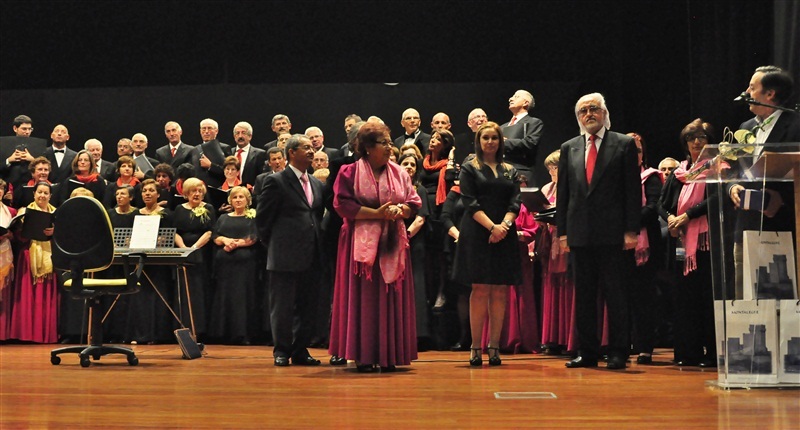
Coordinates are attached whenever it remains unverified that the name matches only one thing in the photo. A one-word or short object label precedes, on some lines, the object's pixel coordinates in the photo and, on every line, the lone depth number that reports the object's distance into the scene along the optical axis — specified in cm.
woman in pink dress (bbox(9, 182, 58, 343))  830
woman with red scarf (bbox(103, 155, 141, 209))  843
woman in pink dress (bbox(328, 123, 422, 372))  550
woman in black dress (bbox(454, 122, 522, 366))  586
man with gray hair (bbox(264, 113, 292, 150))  930
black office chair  587
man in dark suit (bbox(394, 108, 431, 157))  834
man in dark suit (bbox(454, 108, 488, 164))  770
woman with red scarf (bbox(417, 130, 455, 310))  736
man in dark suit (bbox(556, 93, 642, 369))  564
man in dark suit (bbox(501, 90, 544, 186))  727
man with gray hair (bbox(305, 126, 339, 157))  859
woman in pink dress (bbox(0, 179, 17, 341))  815
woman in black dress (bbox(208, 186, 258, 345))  803
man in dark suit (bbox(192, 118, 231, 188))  900
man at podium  452
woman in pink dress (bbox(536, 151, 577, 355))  668
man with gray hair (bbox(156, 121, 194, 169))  961
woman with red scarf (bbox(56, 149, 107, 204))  843
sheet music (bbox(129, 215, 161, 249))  663
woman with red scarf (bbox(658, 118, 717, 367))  573
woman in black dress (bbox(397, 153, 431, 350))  721
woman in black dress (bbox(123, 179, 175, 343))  809
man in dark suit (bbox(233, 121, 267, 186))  895
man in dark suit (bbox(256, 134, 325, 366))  602
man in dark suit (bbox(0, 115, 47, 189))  904
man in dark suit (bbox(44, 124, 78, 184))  922
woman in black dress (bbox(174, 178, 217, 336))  809
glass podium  448
